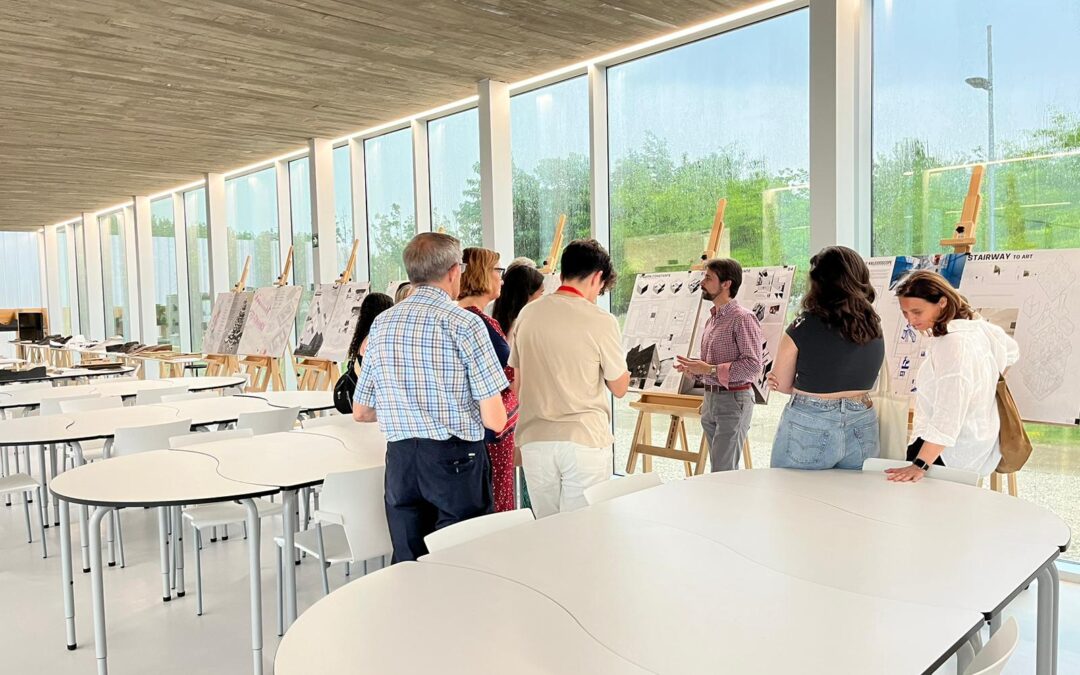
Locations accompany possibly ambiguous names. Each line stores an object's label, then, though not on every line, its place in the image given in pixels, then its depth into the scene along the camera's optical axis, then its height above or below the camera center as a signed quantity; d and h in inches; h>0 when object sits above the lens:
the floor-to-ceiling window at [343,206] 394.0 +44.4
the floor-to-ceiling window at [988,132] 178.5 +36.3
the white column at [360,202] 383.9 +45.4
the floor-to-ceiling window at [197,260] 544.4 +26.2
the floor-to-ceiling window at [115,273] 642.8 +22.0
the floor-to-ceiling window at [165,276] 574.2 +16.8
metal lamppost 188.2 +45.5
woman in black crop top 125.0 -13.5
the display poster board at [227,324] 396.8 -13.9
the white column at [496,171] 288.5 +44.9
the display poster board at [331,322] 323.6 -11.6
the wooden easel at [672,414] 204.2 -33.7
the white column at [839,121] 203.0 +42.6
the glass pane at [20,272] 763.4 +28.8
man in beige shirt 130.9 -15.2
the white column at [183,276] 555.2 +15.2
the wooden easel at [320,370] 333.7 -32.4
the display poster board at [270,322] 358.9 -12.1
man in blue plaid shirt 112.1 -15.0
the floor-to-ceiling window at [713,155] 227.9 +41.5
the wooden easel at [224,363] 402.0 -34.6
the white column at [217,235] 471.2 +37.7
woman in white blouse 123.1 -15.7
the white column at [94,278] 671.1 +18.8
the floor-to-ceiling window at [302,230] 427.5 +36.0
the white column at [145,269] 576.1 +22.3
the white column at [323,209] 376.2 +41.8
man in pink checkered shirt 181.2 -18.4
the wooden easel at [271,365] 361.1 -32.9
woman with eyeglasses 134.9 -5.5
